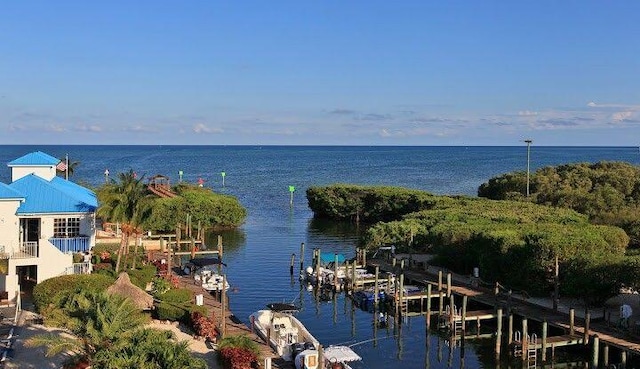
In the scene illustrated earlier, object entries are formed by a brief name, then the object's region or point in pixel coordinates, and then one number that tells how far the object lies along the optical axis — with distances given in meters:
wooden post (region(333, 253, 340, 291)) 49.44
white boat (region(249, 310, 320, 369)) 28.47
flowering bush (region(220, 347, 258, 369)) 26.92
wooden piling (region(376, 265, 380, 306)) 44.51
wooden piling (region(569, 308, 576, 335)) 34.25
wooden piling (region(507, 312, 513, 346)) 34.97
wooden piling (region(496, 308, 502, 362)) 34.22
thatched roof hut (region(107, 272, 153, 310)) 32.56
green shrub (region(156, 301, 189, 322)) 33.88
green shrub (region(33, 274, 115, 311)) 32.47
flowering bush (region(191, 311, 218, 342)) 31.36
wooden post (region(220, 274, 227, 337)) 32.22
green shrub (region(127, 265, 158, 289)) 38.66
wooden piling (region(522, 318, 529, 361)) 33.09
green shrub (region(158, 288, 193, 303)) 36.31
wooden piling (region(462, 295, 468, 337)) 36.92
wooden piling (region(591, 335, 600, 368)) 31.06
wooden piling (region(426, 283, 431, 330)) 39.12
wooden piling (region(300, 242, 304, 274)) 54.24
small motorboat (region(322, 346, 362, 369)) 29.53
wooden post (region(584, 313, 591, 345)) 33.30
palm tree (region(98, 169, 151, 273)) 41.25
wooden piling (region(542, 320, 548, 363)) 32.85
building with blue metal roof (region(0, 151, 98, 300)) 37.38
